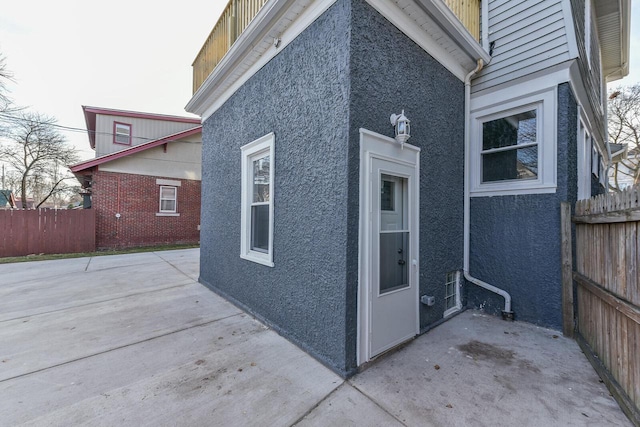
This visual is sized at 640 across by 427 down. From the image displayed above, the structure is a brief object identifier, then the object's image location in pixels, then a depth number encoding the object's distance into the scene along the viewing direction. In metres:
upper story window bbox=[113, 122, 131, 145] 13.05
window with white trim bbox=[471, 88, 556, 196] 3.69
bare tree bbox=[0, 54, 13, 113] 10.93
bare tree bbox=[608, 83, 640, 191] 12.55
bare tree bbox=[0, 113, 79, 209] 14.49
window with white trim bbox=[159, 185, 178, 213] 12.54
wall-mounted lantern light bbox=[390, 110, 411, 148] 2.90
